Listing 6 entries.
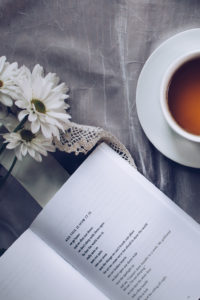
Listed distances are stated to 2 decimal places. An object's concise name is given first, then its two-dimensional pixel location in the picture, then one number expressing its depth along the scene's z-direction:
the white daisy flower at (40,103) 0.59
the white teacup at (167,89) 0.60
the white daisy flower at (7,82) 0.60
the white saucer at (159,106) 0.62
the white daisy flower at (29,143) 0.61
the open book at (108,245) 0.65
